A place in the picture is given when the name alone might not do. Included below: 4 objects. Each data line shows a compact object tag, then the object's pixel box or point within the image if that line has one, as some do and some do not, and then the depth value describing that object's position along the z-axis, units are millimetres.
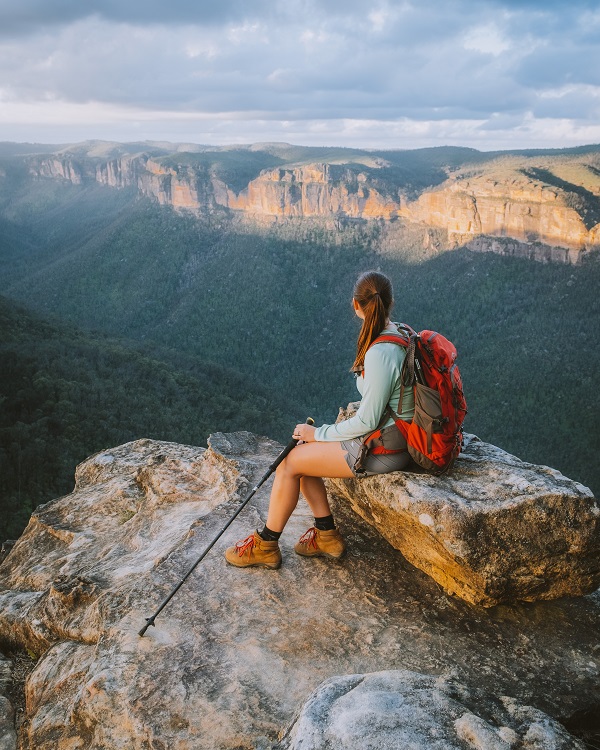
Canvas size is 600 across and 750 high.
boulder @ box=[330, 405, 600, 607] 4160
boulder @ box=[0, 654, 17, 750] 4086
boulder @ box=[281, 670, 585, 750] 2725
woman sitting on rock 4109
